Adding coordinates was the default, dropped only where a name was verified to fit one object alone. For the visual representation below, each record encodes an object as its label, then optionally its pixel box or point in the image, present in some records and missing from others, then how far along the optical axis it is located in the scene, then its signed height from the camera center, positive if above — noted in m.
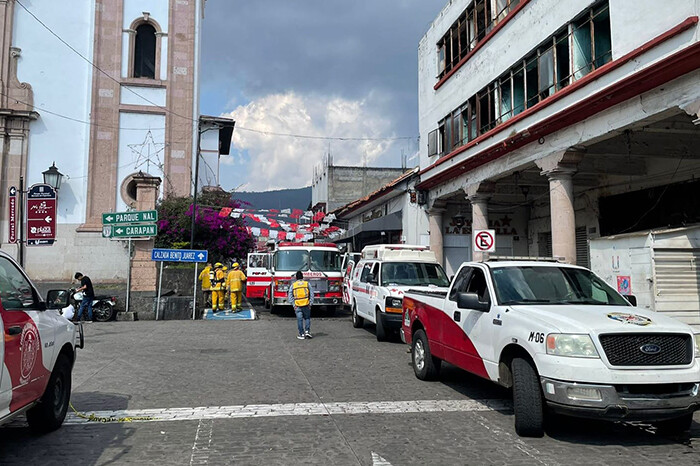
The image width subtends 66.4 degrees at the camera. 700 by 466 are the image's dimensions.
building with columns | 11.22 +3.68
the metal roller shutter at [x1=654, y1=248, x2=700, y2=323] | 10.50 -0.34
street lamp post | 18.44 +2.93
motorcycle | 18.70 -1.58
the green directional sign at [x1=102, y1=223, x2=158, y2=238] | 19.39 +1.17
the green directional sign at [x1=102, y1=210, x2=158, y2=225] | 19.45 +1.68
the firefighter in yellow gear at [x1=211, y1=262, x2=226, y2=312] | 21.09 -1.03
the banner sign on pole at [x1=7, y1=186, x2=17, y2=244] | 21.04 +1.93
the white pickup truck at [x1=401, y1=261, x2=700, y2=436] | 5.14 -0.89
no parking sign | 15.75 +0.70
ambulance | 12.78 -0.44
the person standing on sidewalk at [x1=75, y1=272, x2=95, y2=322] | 17.98 -1.12
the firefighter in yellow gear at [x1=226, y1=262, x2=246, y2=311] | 20.84 -0.77
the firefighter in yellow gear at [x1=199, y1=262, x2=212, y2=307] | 21.78 -0.65
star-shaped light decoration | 26.95 +5.58
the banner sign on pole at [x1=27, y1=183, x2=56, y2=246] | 16.48 +1.47
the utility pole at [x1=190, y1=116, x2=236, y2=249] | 22.75 +8.81
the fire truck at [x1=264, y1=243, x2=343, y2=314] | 19.44 -0.25
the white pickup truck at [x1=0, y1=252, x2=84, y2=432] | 4.55 -0.87
